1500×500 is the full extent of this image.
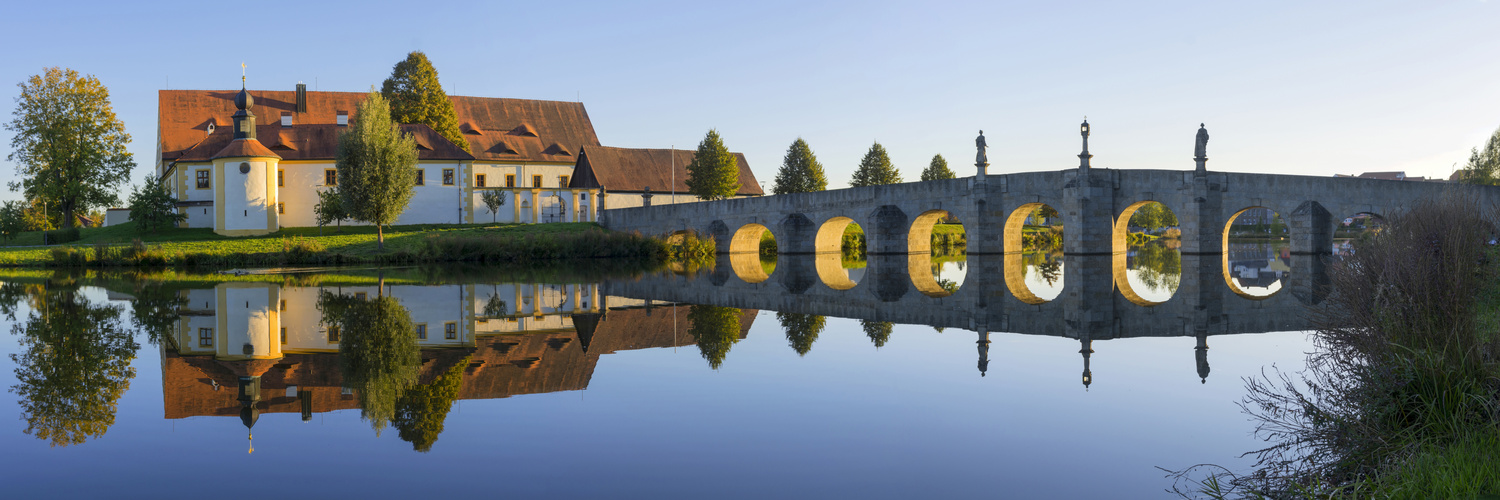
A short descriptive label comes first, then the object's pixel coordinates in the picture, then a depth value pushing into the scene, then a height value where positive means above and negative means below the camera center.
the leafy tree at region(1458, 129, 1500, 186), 46.97 +3.38
